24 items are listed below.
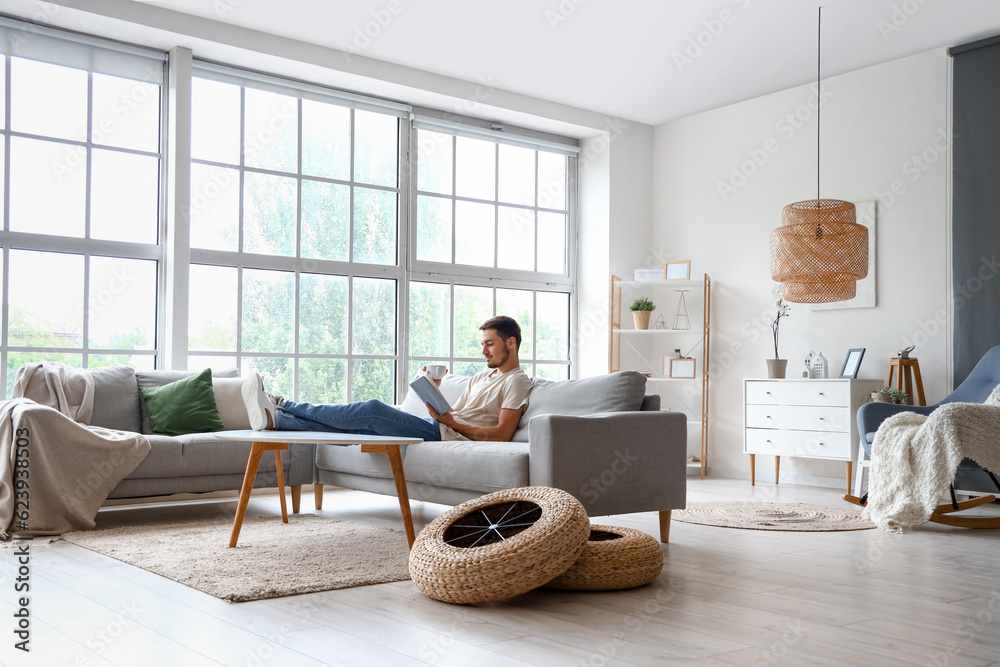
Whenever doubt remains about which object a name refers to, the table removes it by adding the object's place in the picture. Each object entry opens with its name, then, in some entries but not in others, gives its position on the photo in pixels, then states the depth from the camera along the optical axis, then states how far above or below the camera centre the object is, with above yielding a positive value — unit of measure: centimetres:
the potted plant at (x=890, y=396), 517 -31
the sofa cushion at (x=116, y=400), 434 -31
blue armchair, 456 -28
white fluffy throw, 380 -49
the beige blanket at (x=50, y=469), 349 -54
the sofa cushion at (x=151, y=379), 449 -21
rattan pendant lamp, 479 +51
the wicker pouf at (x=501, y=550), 241 -60
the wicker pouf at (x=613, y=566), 264 -67
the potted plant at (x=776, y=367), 599 -16
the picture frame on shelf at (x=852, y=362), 568 -12
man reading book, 350 -30
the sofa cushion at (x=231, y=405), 469 -35
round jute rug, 405 -85
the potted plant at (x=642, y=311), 680 +23
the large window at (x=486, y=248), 634 +70
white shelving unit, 669 +4
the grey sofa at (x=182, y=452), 398 -53
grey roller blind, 518 +84
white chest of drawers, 543 -48
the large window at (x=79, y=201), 477 +76
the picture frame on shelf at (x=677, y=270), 682 +56
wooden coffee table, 304 -38
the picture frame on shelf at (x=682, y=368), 675 -20
